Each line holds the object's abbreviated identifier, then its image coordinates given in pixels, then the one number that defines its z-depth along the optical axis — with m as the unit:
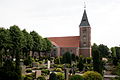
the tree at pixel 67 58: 44.38
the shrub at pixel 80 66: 33.68
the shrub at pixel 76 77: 18.55
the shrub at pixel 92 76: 19.83
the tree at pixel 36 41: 50.98
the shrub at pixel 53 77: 17.36
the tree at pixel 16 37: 41.25
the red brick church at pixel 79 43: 65.19
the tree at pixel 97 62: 25.62
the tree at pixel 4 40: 38.34
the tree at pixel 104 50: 77.62
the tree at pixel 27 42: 45.76
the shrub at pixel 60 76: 22.41
